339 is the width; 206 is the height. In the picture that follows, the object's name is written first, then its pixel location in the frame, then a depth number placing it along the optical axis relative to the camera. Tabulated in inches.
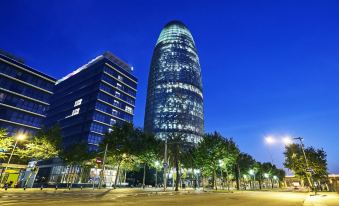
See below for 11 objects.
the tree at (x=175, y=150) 2345.1
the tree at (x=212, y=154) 2385.6
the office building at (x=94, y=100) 3986.2
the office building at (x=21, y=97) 2861.7
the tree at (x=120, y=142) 2103.3
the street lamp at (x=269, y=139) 1430.1
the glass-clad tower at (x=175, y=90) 5738.2
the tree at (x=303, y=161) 2378.2
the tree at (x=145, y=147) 2158.0
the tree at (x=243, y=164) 3356.3
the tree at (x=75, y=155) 2317.9
